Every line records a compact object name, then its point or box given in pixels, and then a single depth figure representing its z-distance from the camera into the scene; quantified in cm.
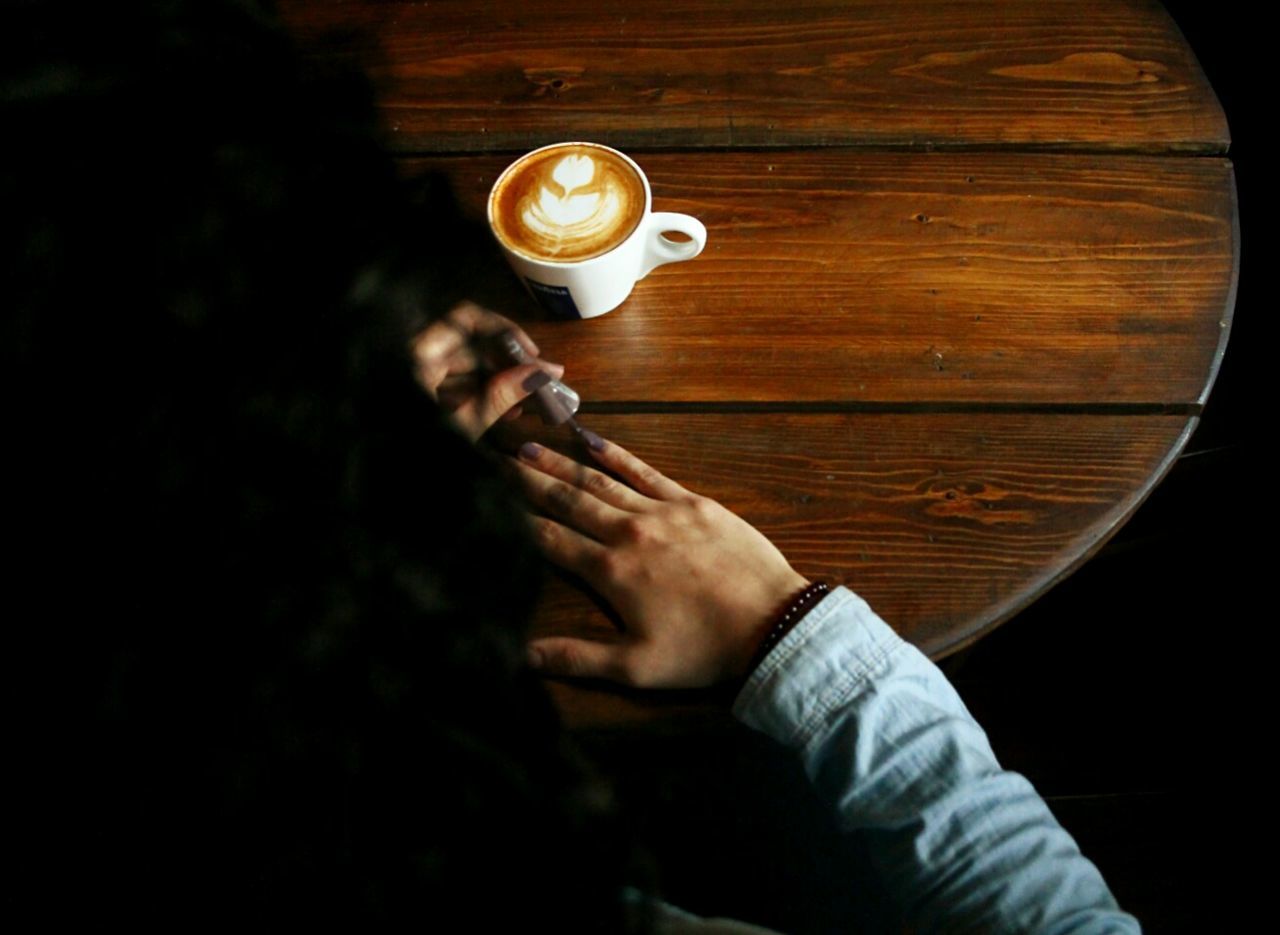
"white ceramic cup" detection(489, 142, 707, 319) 66
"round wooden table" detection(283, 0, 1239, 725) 65
